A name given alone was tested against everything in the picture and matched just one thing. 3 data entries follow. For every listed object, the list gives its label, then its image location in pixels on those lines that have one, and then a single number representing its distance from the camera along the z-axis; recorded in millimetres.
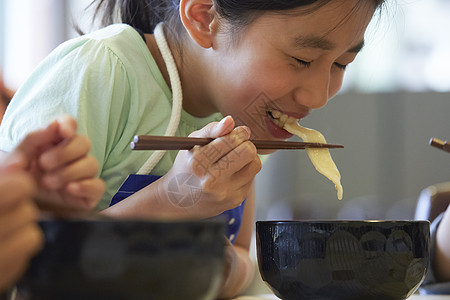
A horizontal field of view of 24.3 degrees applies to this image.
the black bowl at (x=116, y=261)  660
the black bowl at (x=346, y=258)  862
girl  1013
